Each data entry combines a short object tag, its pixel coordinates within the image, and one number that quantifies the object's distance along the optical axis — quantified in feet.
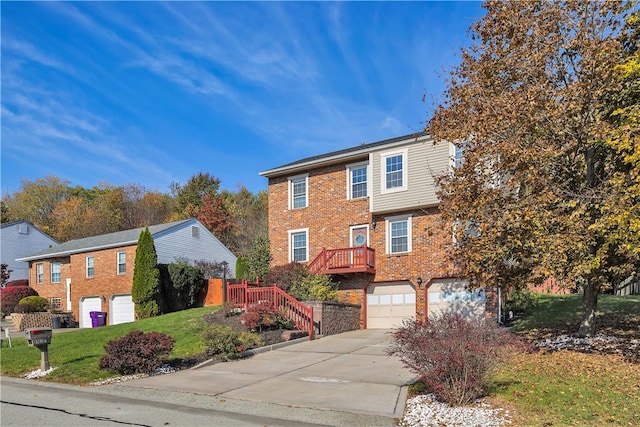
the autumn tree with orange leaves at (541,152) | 34.55
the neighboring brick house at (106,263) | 93.40
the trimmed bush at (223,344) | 44.68
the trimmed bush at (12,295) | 104.73
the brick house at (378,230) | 66.39
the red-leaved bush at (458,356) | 25.93
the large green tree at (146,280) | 84.38
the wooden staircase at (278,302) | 59.31
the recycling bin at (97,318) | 92.07
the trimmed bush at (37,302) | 99.71
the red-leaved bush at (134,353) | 38.24
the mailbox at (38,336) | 40.75
